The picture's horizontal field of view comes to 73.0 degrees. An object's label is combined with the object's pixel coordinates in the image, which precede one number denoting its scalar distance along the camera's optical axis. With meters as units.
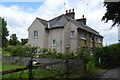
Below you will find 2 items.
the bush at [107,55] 9.09
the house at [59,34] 13.85
